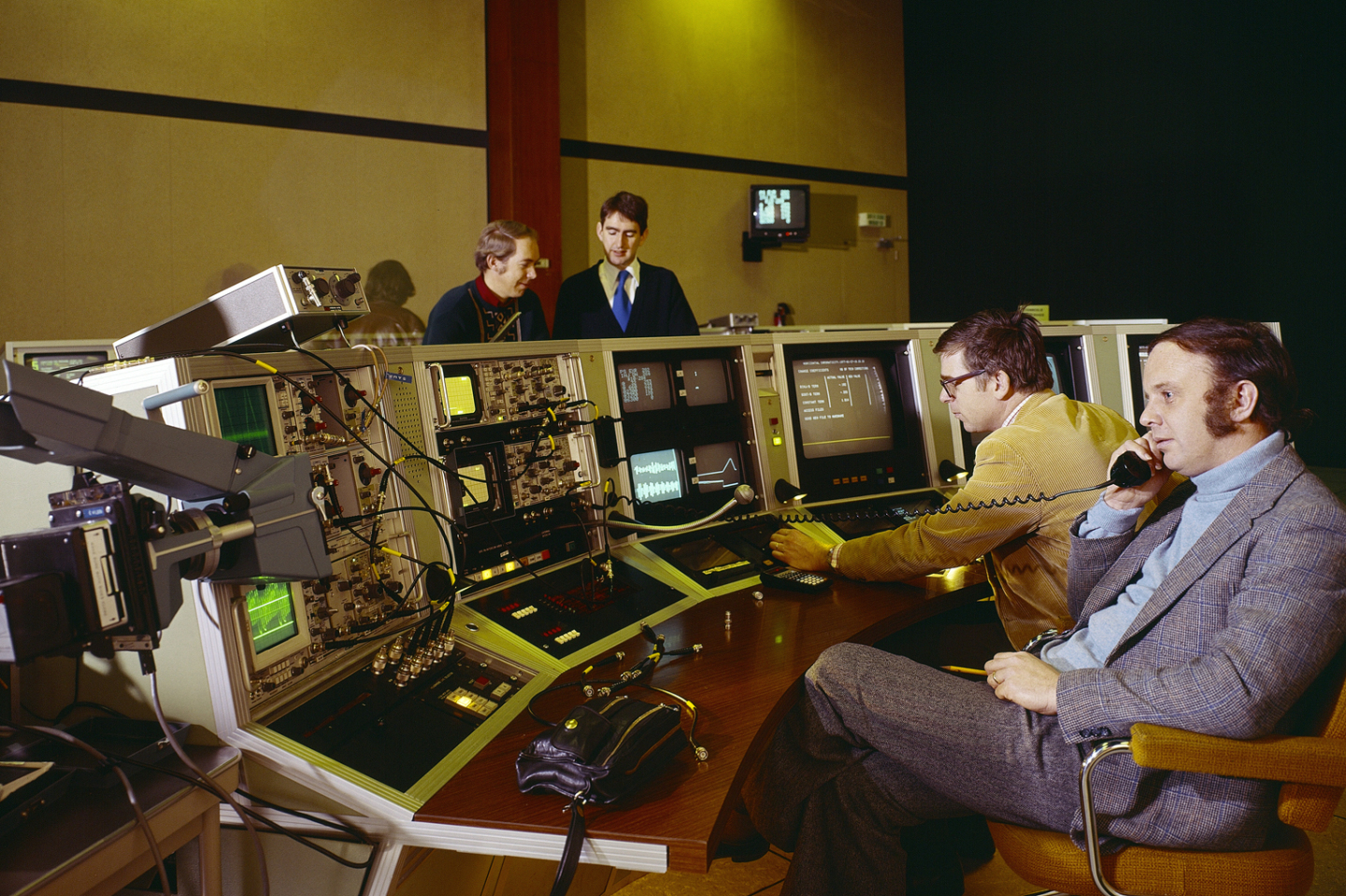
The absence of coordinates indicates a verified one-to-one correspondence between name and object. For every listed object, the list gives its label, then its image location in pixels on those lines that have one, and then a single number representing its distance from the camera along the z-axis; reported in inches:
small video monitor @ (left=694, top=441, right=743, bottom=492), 91.7
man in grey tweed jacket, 46.4
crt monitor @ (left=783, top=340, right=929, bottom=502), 101.0
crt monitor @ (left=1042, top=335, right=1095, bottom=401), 127.8
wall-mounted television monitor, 227.1
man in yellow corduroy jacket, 73.1
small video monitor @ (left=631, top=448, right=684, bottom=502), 85.3
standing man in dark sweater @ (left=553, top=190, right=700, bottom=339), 123.0
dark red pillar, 180.2
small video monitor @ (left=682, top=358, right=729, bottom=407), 91.4
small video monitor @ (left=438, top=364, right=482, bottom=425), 66.7
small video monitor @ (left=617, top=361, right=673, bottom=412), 85.4
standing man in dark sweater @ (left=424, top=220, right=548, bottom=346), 103.7
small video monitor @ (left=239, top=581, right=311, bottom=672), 46.9
